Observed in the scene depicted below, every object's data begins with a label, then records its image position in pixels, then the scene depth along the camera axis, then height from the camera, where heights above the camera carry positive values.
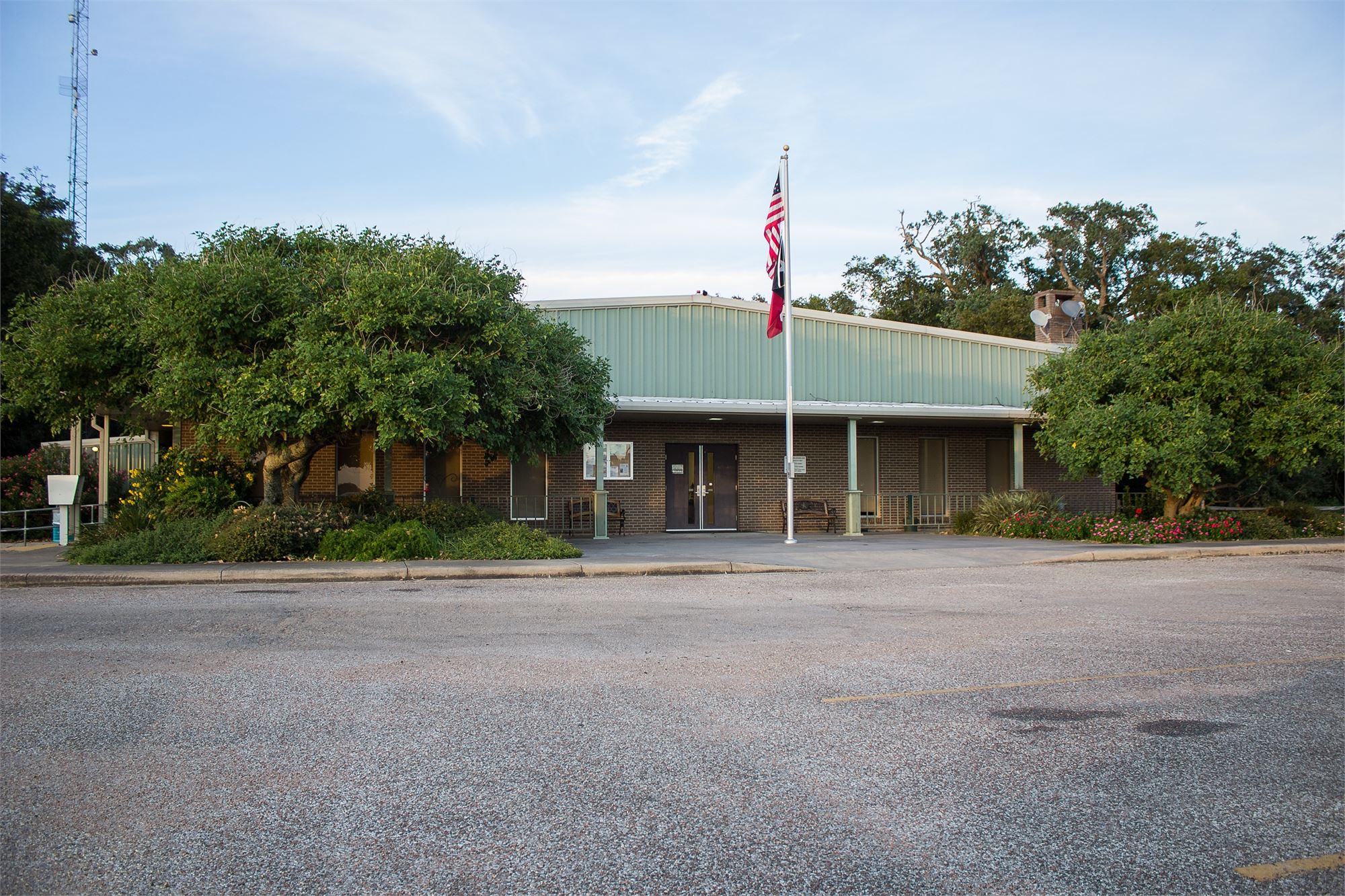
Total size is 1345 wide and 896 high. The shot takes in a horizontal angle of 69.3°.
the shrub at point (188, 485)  16.70 +0.22
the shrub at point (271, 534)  14.30 -0.56
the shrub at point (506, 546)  15.01 -0.79
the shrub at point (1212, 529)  19.27 -0.77
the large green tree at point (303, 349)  13.91 +2.31
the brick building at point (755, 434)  21.83 +1.49
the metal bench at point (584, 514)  21.81 -0.45
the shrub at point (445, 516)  17.27 -0.36
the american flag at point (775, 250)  19.17 +4.80
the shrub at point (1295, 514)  21.72 -0.53
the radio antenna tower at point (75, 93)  41.53 +17.54
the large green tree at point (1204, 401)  18.44 +1.74
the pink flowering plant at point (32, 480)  21.72 +0.43
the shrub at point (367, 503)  18.20 -0.13
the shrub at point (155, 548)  14.09 -0.74
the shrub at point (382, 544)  14.69 -0.73
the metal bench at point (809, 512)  24.03 -0.46
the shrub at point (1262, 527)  20.05 -0.77
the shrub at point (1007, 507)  21.48 -0.34
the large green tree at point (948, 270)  51.75 +12.13
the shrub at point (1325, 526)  20.97 -0.80
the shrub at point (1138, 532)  18.75 -0.80
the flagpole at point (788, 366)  18.80 +2.48
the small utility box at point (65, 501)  17.55 -0.06
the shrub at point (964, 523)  22.33 -0.72
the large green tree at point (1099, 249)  49.22 +12.54
